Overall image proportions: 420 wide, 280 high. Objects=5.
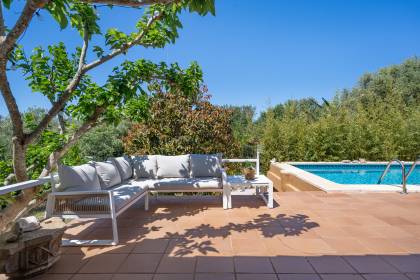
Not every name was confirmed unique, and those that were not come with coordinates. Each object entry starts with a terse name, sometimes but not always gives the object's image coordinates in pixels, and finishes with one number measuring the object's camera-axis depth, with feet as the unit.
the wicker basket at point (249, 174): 14.74
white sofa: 9.68
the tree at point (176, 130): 21.54
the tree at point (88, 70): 9.37
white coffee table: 13.89
